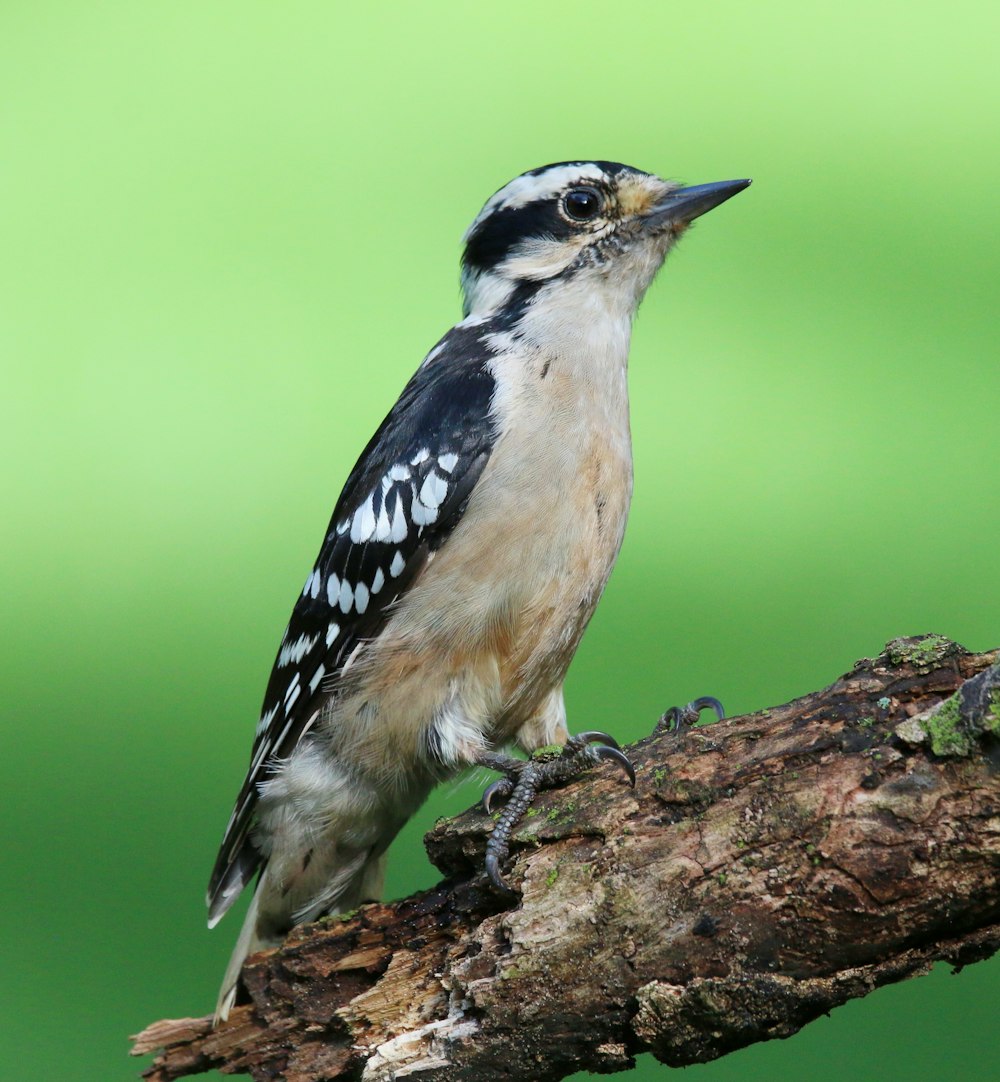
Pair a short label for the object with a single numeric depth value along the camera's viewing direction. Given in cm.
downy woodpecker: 382
